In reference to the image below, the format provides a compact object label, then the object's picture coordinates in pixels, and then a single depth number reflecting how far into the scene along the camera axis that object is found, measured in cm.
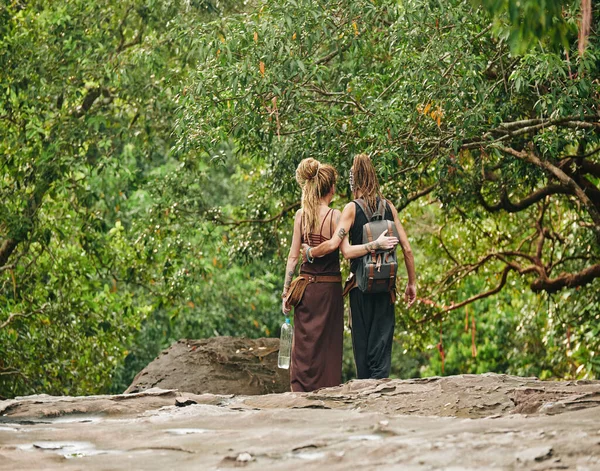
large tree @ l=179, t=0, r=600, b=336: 1828
